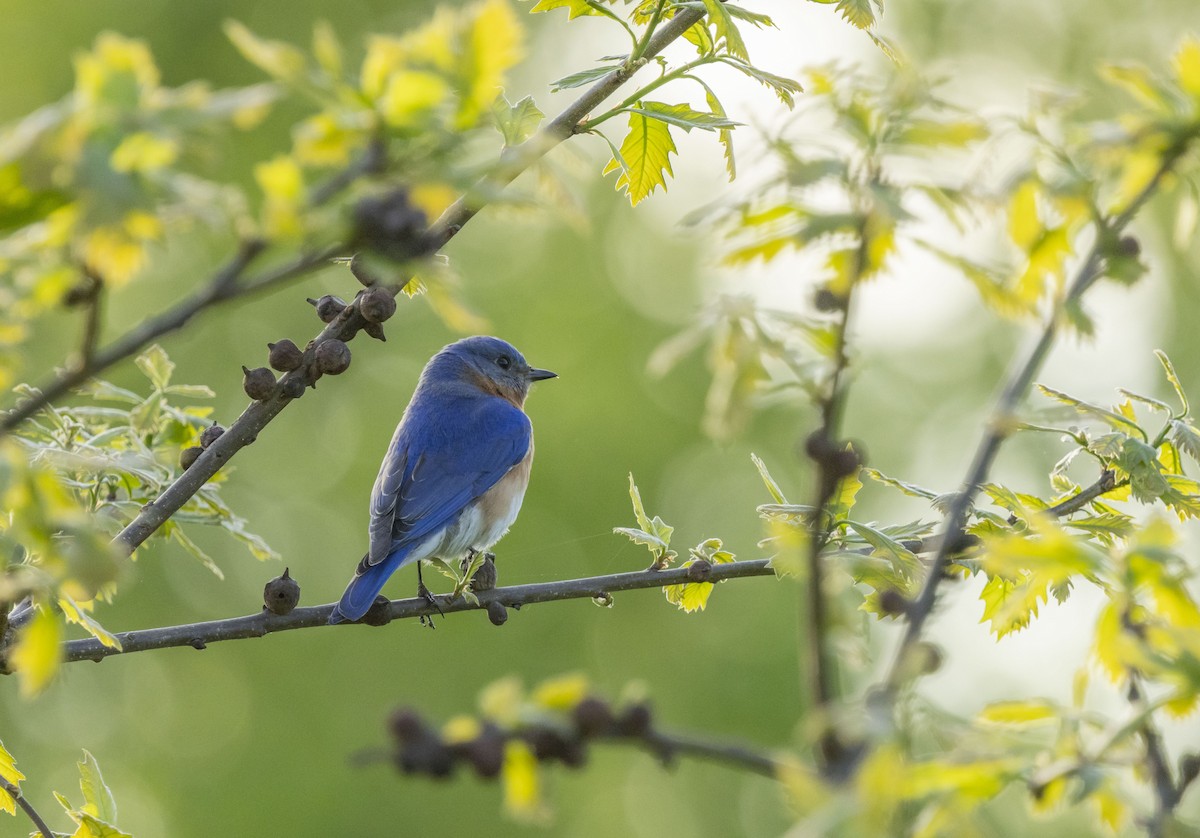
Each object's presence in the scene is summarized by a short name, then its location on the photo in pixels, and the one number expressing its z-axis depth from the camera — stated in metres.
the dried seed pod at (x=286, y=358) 6.06
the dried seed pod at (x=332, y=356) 5.98
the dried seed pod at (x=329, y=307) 6.52
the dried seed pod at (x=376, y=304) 5.86
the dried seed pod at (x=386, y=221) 3.18
